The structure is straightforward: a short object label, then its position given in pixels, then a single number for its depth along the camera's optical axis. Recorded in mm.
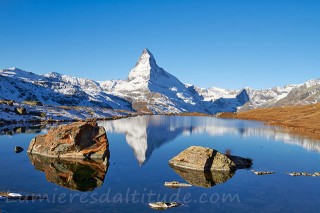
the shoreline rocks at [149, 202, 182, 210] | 39219
